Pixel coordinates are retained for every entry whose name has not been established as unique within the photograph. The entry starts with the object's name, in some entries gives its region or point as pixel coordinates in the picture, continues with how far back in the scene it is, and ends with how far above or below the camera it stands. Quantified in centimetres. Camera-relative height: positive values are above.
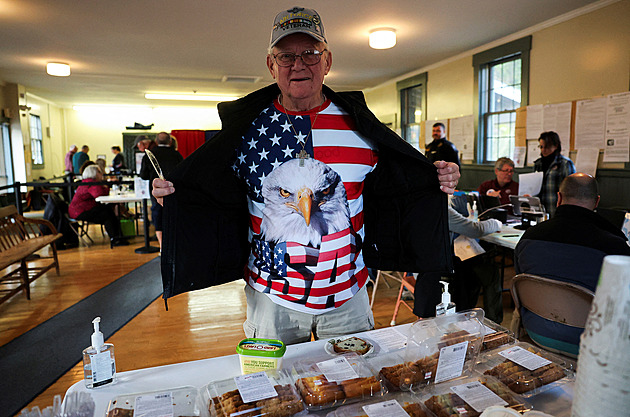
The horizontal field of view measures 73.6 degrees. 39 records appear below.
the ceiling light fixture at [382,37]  577 +169
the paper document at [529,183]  454 -26
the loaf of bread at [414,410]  91 -54
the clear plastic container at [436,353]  103 -49
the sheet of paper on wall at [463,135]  750 +46
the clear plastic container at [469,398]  91 -54
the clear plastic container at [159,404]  91 -53
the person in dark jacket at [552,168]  473 -11
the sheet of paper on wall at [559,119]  548 +52
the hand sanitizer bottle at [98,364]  110 -52
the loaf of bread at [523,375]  101 -53
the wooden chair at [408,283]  316 -93
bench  408 -87
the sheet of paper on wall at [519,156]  631 +4
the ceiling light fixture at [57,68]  745 +172
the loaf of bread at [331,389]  96 -53
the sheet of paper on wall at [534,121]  593 +54
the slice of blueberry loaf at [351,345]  124 -55
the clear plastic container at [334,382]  97 -52
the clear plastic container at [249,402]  90 -53
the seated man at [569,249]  194 -43
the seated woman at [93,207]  655 -65
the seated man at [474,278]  307 -87
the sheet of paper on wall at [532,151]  607 +11
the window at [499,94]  625 +105
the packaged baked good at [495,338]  119 -51
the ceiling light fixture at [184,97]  1178 +190
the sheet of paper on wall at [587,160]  514 -3
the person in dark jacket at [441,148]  634 +18
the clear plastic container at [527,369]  102 -53
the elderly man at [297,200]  141 -13
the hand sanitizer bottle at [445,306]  133 -46
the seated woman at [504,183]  482 -28
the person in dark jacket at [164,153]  504 +13
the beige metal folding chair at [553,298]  186 -65
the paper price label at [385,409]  90 -54
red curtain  1389 +85
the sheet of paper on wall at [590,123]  502 +43
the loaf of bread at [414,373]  102 -52
